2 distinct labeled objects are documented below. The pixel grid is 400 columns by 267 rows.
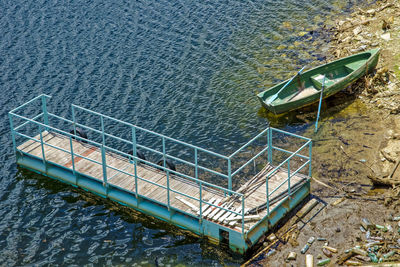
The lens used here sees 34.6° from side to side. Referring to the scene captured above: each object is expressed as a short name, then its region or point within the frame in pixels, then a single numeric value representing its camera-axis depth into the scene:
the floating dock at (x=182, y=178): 24.67
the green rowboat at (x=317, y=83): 32.97
